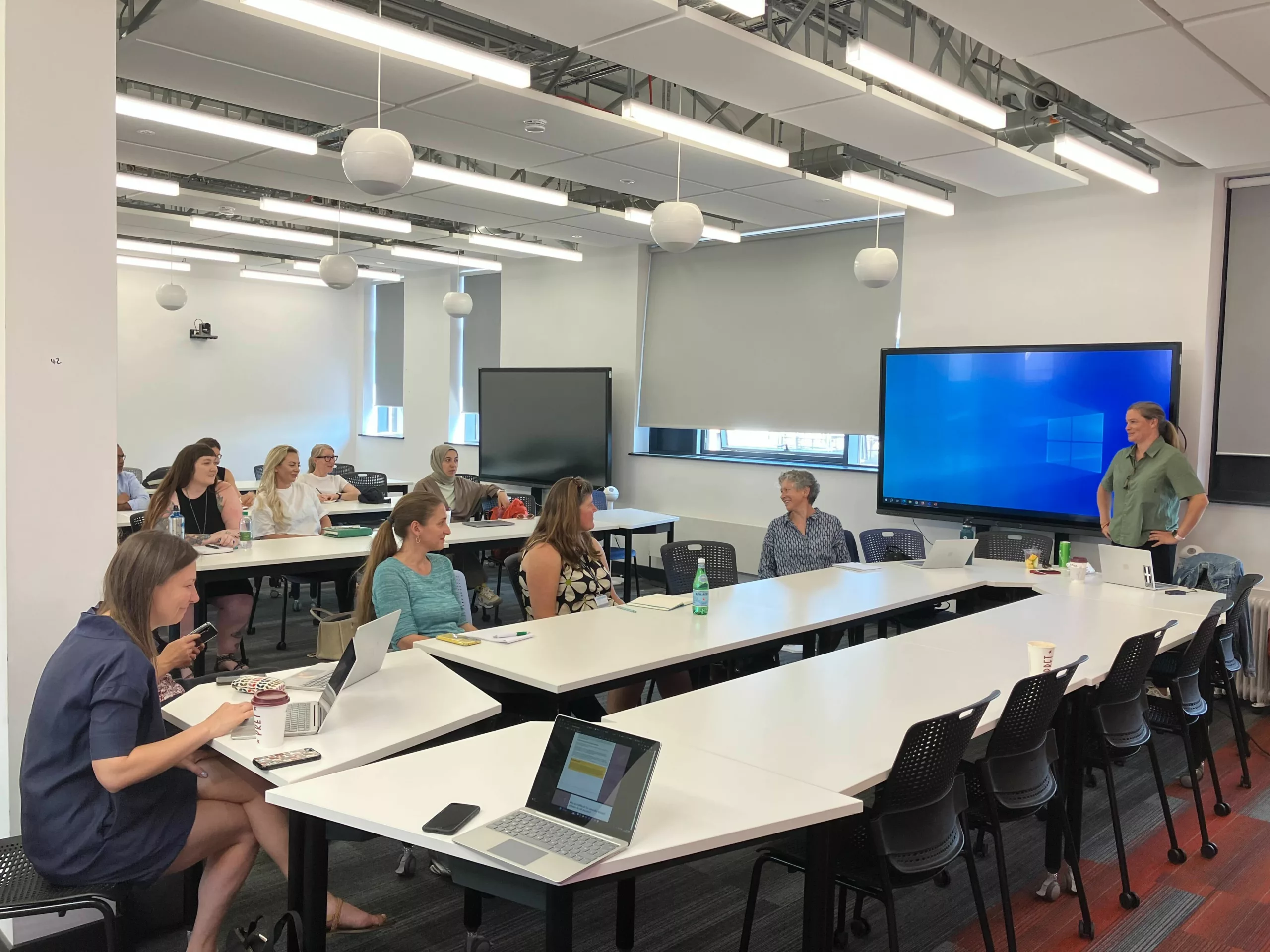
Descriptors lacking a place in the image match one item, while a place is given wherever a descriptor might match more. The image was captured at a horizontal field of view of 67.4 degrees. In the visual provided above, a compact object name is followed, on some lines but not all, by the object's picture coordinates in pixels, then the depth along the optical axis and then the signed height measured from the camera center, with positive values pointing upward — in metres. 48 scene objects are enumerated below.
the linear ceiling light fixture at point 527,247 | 8.88 +1.55
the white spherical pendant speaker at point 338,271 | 6.97 +0.96
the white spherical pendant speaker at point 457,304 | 9.57 +1.02
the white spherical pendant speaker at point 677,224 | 4.87 +0.96
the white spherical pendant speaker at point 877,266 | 6.02 +0.96
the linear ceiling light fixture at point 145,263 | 10.94 +1.54
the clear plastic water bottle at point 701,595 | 4.09 -0.79
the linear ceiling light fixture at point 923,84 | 3.81 +1.44
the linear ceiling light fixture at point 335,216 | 7.29 +1.50
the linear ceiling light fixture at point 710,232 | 7.37 +1.49
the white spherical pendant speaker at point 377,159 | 3.71 +0.96
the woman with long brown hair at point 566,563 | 4.28 -0.70
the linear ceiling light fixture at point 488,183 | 6.09 +1.52
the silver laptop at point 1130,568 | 5.06 -0.77
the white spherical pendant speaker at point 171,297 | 9.95 +1.05
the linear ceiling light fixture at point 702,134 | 4.64 +1.47
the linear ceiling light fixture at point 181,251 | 10.14 +1.61
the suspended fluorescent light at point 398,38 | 3.51 +1.44
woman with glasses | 7.41 -0.61
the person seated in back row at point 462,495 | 6.52 -0.70
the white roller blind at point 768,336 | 8.27 +0.73
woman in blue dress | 2.18 -0.83
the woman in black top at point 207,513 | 5.36 -0.67
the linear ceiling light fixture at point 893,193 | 5.87 +1.48
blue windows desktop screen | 6.23 -0.02
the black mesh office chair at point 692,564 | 5.20 -0.84
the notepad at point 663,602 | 4.29 -0.87
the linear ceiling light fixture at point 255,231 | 8.60 +1.58
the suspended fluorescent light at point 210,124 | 4.86 +1.48
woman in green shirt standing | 5.49 -0.36
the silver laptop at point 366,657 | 2.74 -0.76
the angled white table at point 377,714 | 2.41 -0.89
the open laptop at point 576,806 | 1.90 -0.84
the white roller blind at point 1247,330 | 6.01 +0.63
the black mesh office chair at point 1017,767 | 2.79 -1.05
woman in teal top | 3.80 -0.70
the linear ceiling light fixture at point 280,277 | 11.85 +1.56
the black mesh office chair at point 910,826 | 2.39 -1.07
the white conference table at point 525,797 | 1.92 -0.88
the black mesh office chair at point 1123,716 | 3.31 -1.05
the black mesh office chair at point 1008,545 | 6.25 -0.82
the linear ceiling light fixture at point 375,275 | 12.53 +1.71
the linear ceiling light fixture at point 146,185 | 6.68 +1.51
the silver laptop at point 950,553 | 5.46 -0.77
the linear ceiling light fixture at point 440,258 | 10.04 +1.62
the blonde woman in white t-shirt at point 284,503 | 6.31 -0.70
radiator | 5.64 -1.35
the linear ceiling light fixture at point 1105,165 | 4.97 +1.44
